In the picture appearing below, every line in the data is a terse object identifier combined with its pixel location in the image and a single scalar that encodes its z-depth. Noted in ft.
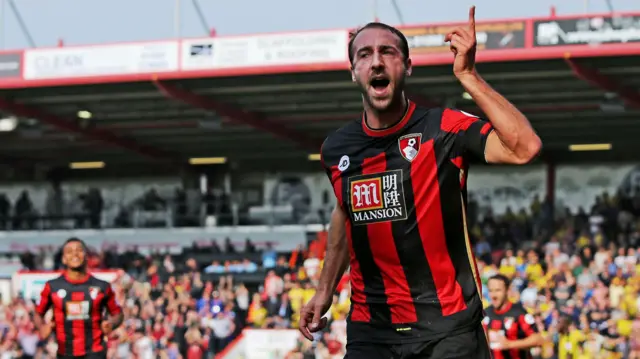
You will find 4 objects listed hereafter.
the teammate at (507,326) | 31.09
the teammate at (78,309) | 35.17
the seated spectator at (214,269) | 86.13
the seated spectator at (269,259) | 87.45
